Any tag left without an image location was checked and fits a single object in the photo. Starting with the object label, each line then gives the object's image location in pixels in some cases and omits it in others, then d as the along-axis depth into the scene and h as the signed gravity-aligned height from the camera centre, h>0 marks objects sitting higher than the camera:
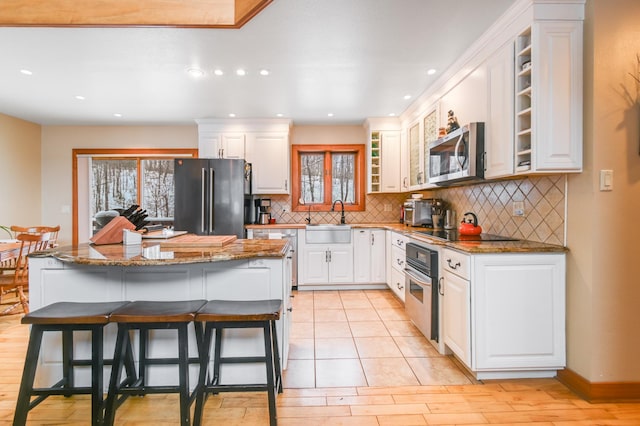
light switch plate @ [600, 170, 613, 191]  2.01 +0.18
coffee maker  5.14 +0.02
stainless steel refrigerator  4.39 +0.20
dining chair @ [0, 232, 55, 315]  3.35 -0.55
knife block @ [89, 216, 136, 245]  2.41 -0.15
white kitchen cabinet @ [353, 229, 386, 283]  4.71 -0.61
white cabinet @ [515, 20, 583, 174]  2.08 +0.70
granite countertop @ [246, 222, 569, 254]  2.18 -0.23
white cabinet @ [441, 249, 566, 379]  2.20 -0.63
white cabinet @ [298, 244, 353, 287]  4.70 -0.71
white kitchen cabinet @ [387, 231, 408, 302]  3.84 -0.60
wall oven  2.72 -0.65
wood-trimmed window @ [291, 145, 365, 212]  5.38 +0.51
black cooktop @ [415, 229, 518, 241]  2.74 -0.21
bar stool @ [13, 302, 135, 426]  1.67 -0.63
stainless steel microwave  2.68 +0.48
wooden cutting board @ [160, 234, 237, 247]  2.36 -0.21
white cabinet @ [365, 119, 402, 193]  4.96 +0.89
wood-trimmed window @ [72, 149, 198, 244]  5.34 +0.59
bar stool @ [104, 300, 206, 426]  1.68 -0.60
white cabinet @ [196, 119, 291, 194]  4.97 +0.99
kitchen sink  4.69 -0.31
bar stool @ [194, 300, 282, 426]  1.71 -0.57
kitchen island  2.06 -0.45
